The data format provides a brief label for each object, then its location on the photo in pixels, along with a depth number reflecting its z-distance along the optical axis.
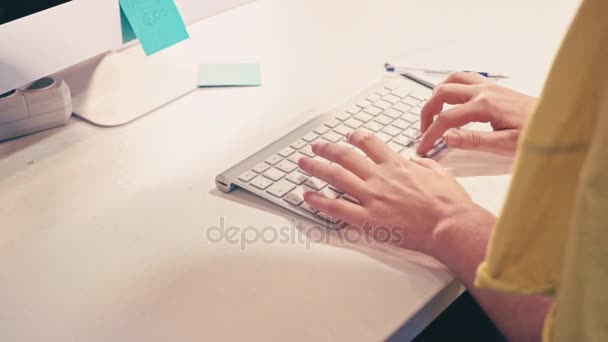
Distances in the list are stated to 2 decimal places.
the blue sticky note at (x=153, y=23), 0.82
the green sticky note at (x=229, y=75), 0.91
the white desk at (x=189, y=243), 0.55
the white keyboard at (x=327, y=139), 0.68
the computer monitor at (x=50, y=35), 0.70
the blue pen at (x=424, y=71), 0.92
